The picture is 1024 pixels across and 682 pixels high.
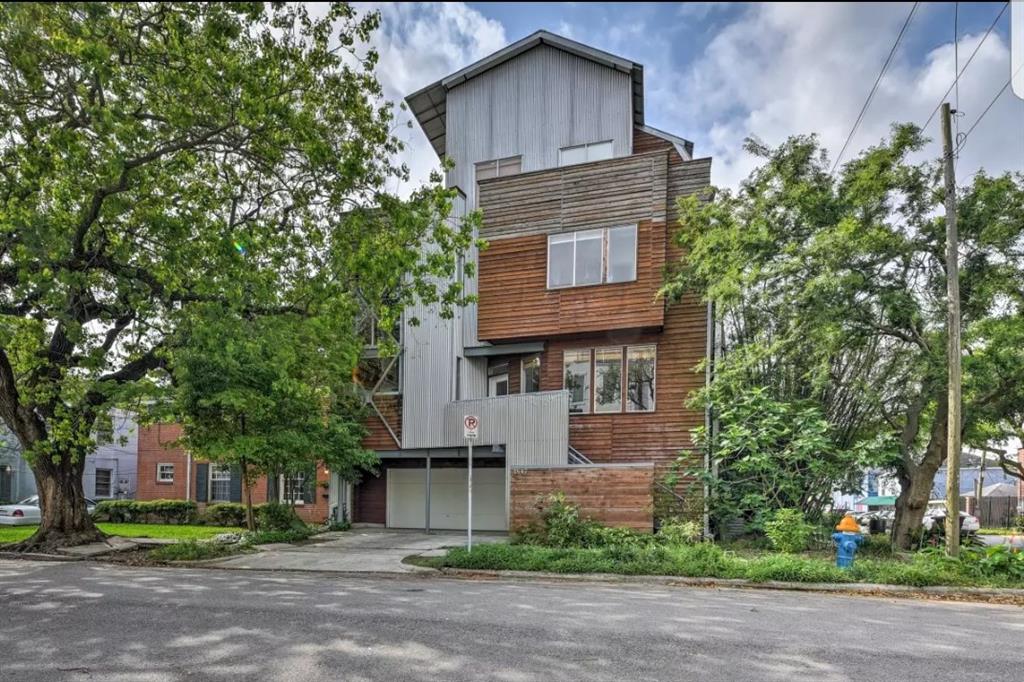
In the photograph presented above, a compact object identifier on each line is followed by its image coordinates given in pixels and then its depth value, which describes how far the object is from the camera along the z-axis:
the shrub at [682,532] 13.62
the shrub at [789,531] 12.66
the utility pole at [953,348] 10.81
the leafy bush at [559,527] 13.57
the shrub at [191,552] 13.23
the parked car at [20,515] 22.75
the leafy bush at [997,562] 9.95
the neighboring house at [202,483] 21.72
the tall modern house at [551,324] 15.88
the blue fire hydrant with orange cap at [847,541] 10.68
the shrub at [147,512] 23.40
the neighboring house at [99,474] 30.67
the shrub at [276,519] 17.38
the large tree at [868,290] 12.39
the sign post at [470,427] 11.81
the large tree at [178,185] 8.08
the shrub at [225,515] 22.50
